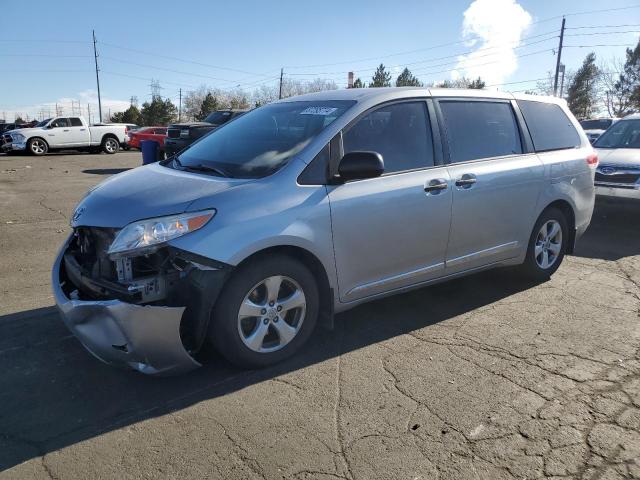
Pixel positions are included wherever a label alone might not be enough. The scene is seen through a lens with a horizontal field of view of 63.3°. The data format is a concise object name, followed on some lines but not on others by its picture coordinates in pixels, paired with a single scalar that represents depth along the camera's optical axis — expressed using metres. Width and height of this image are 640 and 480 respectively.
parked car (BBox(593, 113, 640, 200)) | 7.89
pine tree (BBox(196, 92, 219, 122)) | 59.06
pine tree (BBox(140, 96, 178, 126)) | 59.59
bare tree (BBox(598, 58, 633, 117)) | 56.41
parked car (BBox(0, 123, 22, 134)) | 33.02
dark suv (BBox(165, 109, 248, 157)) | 15.04
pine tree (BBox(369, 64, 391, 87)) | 63.69
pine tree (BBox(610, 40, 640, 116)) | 55.09
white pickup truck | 22.91
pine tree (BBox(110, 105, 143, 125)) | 60.03
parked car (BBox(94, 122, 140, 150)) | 26.58
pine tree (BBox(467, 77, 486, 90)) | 56.25
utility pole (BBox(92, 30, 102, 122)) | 62.88
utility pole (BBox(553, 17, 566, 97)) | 43.86
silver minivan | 3.01
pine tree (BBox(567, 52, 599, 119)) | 58.88
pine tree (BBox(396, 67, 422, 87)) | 64.22
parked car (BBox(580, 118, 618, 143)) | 22.95
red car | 26.00
